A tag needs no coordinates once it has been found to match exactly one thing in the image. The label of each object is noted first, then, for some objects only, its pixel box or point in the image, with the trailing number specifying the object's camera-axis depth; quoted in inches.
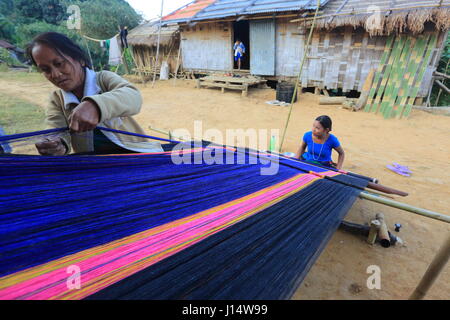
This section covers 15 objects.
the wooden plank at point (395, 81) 228.5
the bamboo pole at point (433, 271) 34.9
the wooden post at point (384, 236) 75.1
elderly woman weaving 38.1
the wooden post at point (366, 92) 248.4
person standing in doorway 341.5
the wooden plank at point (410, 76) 221.8
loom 25.9
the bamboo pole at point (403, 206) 43.0
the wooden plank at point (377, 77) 239.0
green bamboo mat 222.5
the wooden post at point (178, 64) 421.0
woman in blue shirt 96.8
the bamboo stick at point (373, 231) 74.7
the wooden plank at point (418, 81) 218.4
